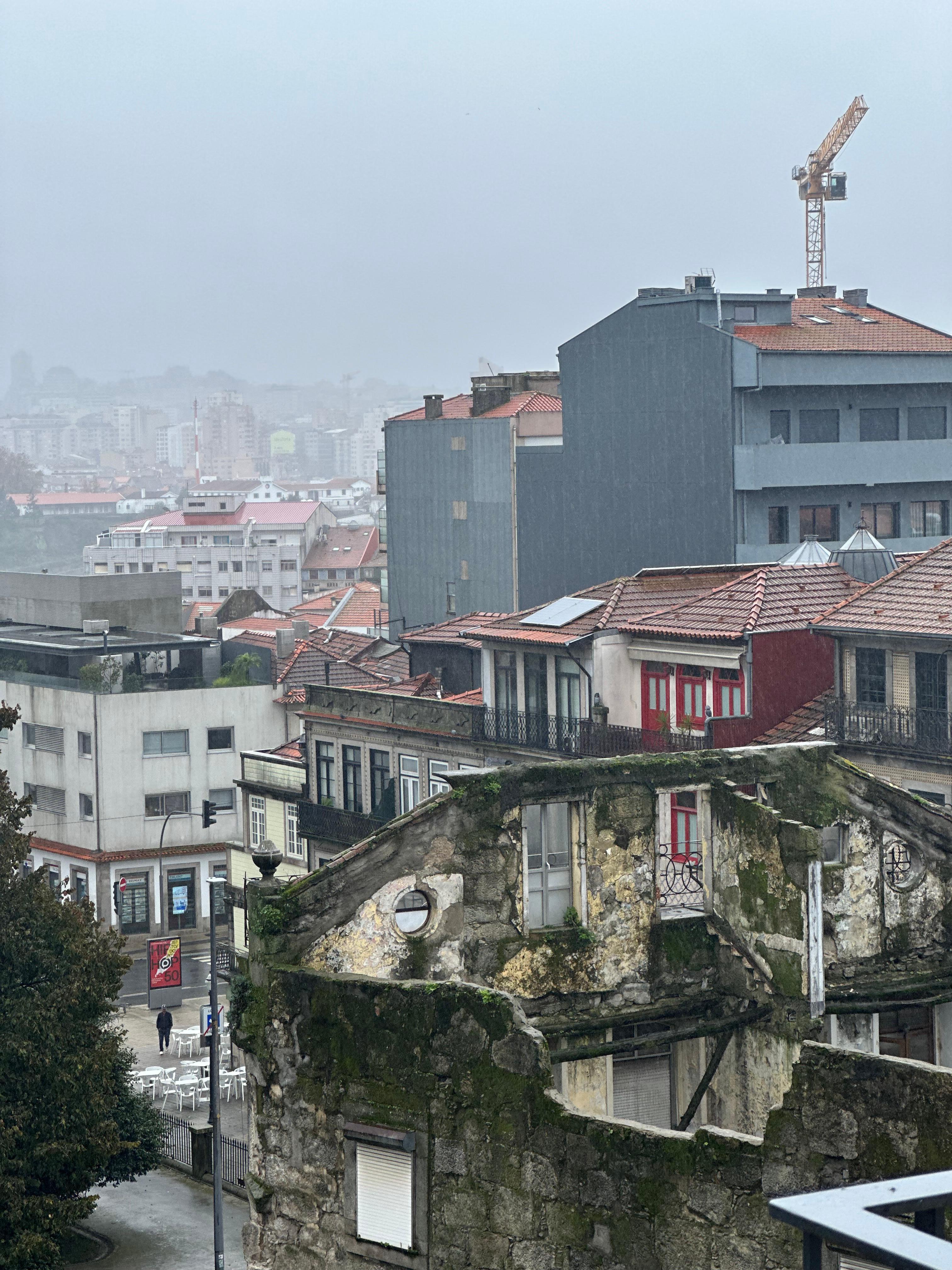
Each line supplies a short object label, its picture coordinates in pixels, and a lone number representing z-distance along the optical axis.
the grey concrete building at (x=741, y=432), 74.06
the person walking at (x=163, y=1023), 62.31
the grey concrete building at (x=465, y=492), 86.19
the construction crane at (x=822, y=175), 191.50
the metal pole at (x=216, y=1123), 40.81
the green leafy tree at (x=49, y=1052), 38.59
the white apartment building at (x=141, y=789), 84.06
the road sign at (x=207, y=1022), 60.03
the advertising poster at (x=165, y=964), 60.69
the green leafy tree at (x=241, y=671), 87.62
